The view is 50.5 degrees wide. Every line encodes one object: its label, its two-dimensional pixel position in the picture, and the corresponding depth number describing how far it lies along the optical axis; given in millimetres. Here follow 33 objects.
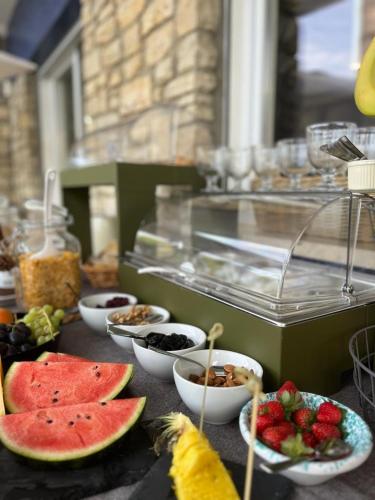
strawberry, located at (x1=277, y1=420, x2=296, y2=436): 534
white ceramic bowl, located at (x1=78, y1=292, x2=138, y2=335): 1009
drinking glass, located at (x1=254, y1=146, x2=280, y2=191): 1253
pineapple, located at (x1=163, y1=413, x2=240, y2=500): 461
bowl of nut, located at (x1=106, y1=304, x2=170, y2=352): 876
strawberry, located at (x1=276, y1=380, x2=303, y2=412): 586
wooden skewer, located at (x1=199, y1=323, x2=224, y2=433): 499
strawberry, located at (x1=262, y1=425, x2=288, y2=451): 517
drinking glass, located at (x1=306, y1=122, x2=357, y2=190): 903
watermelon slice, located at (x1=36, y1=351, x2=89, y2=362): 801
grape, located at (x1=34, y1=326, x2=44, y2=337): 900
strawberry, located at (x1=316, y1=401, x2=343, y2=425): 559
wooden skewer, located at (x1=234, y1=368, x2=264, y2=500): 431
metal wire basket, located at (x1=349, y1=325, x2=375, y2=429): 644
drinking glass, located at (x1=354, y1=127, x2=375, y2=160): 861
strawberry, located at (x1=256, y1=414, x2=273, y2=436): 549
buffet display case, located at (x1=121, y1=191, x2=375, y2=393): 708
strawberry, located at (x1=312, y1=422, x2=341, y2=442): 533
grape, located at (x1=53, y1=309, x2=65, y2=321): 988
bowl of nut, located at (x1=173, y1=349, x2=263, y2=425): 606
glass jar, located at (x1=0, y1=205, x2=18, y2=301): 1267
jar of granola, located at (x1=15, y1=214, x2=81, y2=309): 1169
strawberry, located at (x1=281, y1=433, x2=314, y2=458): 490
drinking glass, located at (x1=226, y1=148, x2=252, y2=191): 1311
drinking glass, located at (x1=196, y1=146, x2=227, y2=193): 1380
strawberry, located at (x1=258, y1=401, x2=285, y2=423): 567
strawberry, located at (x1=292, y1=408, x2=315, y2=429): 563
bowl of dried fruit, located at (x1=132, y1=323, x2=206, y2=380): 750
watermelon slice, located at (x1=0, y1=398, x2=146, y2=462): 544
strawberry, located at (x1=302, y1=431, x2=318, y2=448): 528
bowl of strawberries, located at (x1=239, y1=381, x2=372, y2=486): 481
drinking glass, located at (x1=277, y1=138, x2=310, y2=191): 1125
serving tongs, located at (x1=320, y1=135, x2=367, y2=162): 688
